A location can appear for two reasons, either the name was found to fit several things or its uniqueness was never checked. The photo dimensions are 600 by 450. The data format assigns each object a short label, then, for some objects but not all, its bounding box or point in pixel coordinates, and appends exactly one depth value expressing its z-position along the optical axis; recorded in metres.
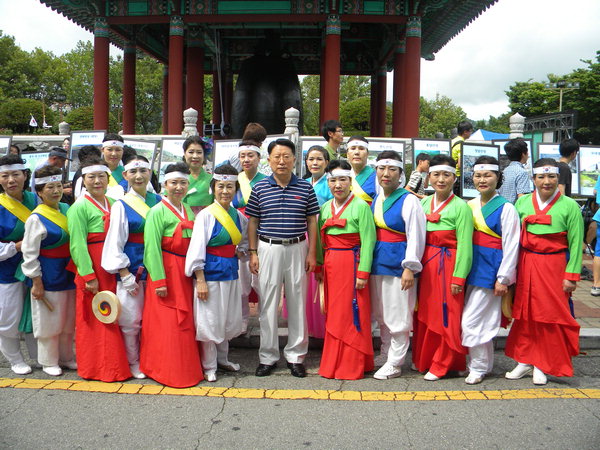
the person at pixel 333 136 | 6.09
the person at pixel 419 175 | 6.29
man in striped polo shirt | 4.49
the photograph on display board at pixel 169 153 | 8.04
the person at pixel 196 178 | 5.39
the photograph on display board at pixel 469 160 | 7.43
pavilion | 15.04
